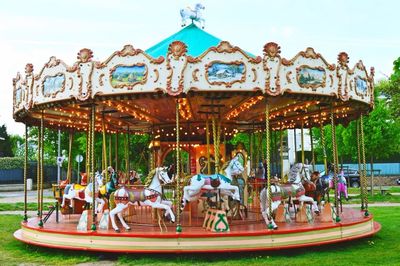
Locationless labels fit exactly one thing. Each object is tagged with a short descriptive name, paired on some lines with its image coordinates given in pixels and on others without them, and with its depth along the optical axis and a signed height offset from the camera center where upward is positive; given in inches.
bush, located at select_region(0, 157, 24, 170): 1828.0 +13.6
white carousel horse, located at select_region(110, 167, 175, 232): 395.9 -28.4
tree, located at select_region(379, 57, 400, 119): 898.7 +139.8
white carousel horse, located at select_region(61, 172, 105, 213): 454.6 -27.5
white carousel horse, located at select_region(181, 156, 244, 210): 405.7 -20.8
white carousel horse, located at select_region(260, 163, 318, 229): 415.5 -29.1
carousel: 378.3 +37.3
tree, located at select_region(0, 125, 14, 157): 2363.7 +113.3
